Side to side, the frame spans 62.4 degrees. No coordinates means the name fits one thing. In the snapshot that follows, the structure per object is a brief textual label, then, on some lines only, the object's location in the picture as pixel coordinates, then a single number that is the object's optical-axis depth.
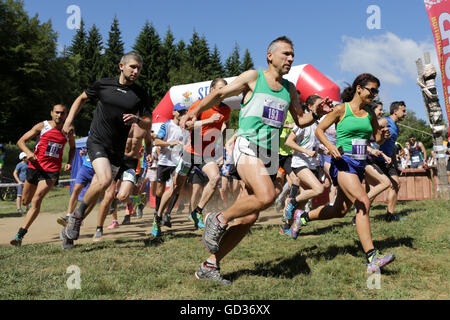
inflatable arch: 10.38
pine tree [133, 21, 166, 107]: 56.28
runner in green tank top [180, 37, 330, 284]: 3.18
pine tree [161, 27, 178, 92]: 58.25
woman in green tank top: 3.88
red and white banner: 9.05
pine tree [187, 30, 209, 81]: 60.23
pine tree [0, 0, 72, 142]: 32.89
